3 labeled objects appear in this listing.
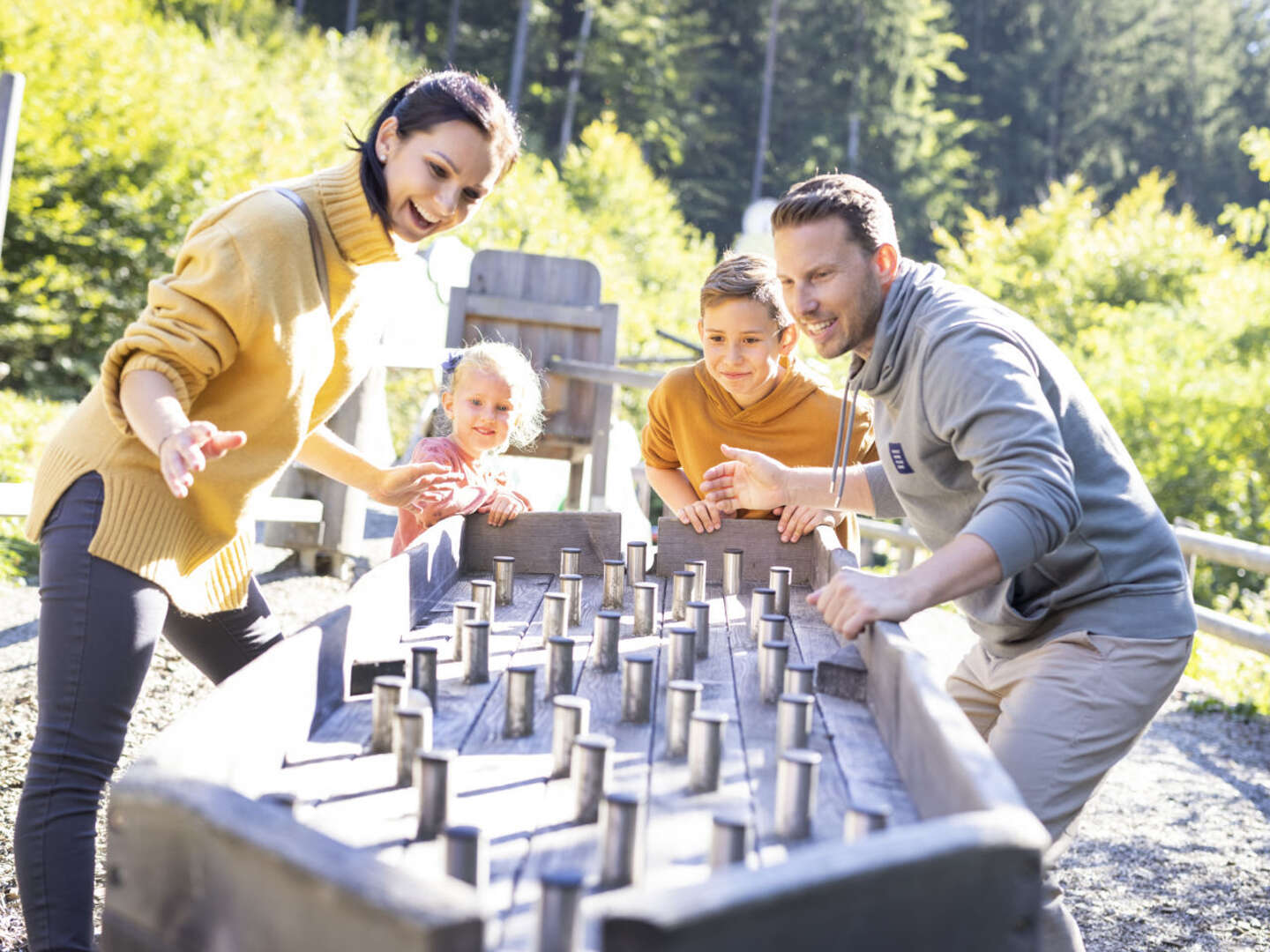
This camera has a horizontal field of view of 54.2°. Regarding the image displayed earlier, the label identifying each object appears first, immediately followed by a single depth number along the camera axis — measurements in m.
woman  2.38
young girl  4.48
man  2.41
